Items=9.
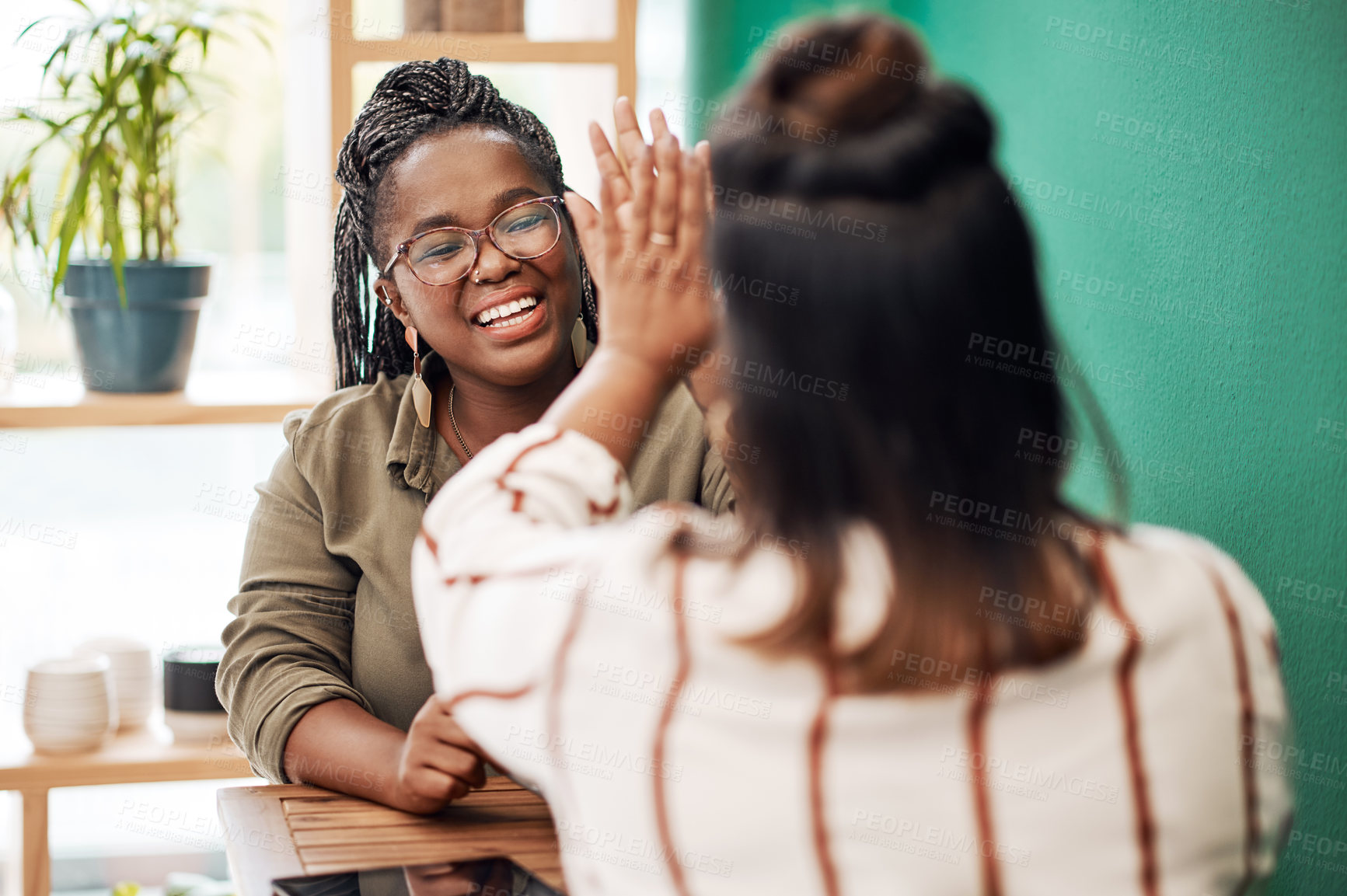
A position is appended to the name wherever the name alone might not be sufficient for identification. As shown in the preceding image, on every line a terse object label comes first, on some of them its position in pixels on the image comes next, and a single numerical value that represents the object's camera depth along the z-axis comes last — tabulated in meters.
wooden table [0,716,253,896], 3.11
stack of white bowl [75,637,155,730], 3.18
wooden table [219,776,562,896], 2.46
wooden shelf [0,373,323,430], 3.12
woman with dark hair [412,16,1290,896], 1.51
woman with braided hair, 2.72
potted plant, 3.08
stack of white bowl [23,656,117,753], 3.12
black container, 3.15
